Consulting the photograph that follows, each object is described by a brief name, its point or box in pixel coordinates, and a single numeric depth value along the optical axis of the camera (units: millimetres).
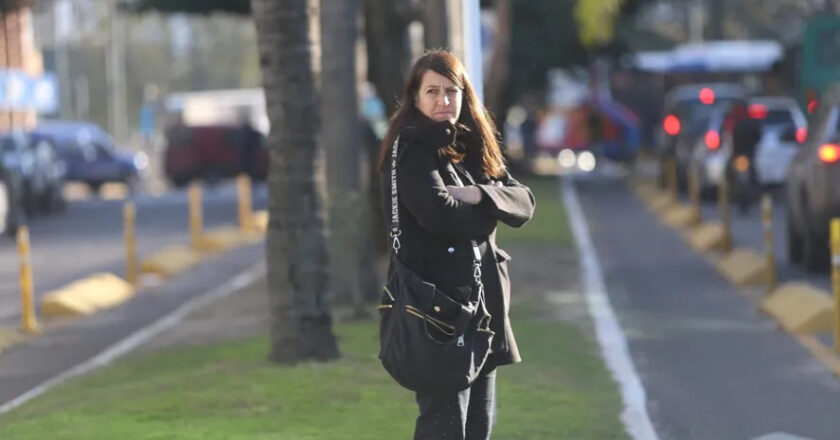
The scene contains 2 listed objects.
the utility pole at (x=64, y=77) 102562
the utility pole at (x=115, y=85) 74875
